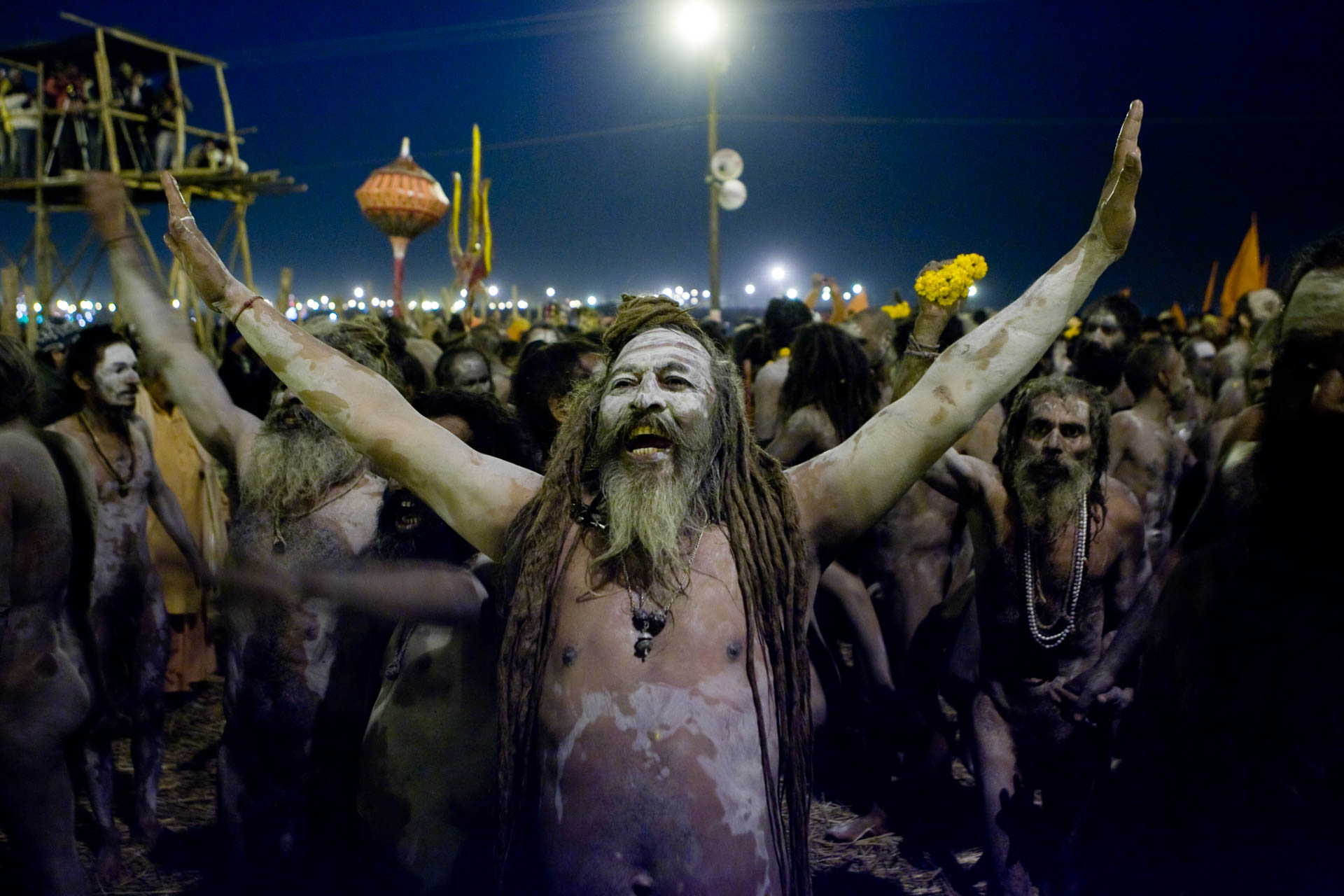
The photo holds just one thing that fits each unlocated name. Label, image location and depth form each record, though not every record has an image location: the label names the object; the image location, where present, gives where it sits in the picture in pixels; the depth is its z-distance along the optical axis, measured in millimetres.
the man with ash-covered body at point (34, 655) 2840
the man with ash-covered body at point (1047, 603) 3383
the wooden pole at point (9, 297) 9070
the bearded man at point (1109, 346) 6586
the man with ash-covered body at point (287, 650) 3014
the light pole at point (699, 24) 15250
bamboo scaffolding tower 11938
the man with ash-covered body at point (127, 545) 4133
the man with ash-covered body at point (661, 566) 2035
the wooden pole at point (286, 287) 11461
